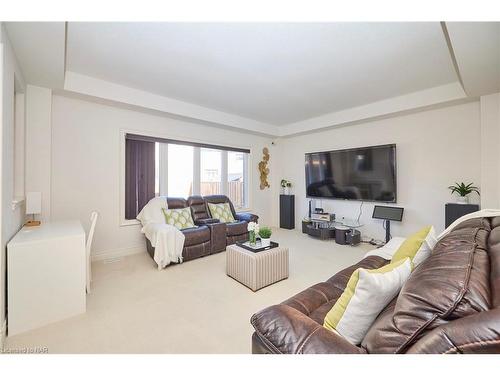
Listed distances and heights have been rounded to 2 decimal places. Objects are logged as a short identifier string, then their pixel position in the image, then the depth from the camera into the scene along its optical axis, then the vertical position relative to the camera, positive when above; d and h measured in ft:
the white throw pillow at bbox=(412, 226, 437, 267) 4.29 -1.24
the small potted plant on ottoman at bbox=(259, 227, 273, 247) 8.63 -1.86
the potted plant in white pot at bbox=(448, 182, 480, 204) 10.50 -0.15
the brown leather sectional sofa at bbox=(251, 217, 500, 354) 2.00 -1.32
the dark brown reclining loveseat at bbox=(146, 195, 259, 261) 10.69 -2.18
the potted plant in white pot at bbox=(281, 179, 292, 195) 18.17 +0.21
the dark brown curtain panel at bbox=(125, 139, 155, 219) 12.01 +0.79
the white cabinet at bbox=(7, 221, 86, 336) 5.65 -2.42
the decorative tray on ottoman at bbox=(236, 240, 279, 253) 8.33 -2.28
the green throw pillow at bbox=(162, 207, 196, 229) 11.48 -1.55
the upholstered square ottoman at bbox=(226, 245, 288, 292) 7.66 -2.85
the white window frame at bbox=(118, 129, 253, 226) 11.53 +1.24
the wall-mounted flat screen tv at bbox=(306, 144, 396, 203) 12.66 +0.93
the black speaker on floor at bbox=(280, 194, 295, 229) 17.70 -1.90
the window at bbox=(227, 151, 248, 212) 16.77 +0.85
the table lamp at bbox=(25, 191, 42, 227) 8.09 -0.50
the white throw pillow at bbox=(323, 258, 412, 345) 3.03 -1.58
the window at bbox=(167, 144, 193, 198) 13.69 +1.15
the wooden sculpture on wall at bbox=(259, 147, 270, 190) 18.11 +1.61
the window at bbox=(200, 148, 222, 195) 15.19 +1.24
